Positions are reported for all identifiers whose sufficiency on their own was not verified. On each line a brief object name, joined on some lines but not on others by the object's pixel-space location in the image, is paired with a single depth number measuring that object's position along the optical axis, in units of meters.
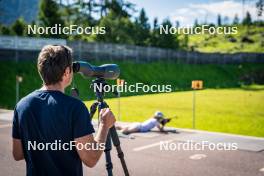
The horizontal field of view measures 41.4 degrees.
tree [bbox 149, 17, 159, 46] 65.19
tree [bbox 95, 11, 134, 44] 55.69
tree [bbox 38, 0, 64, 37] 43.75
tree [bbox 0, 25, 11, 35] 64.09
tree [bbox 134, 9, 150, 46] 62.12
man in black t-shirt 2.61
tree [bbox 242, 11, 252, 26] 172.85
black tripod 3.45
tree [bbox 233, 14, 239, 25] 192.75
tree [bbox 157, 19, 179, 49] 65.81
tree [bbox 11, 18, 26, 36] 58.00
